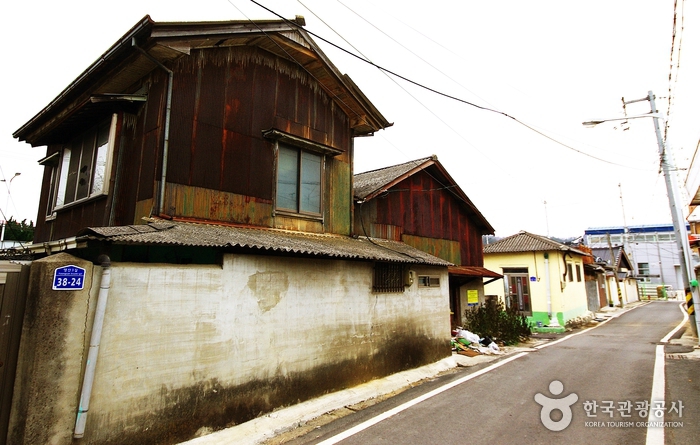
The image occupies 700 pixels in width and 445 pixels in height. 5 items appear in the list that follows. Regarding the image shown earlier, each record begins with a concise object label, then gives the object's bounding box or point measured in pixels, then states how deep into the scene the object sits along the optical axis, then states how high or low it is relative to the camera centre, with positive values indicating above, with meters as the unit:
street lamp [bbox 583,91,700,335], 13.34 +2.09
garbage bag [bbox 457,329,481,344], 13.23 -1.63
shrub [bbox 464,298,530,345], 14.56 -1.29
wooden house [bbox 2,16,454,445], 4.55 +0.61
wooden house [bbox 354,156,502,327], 11.73 +2.54
